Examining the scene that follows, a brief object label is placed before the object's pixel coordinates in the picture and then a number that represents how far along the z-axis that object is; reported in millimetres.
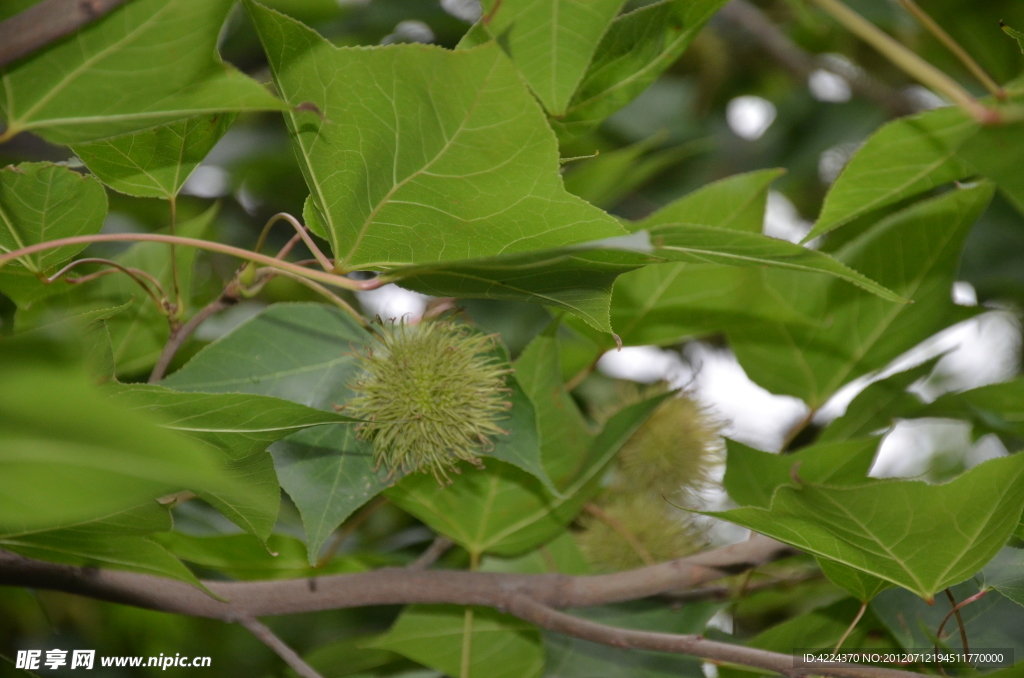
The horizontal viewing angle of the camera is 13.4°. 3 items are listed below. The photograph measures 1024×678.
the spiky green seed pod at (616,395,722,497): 1007
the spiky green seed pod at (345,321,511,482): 929
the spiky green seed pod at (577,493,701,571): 992
